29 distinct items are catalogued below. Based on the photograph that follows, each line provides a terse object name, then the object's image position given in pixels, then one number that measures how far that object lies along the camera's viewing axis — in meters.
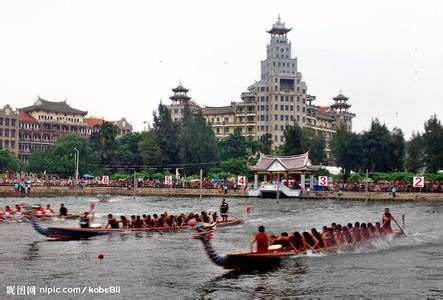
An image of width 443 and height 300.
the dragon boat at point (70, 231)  34.41
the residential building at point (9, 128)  141.00
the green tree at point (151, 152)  112.12
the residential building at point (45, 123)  147.50
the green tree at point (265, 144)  124.25
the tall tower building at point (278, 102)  156.88
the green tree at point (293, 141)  106.50
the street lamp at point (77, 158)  102.19
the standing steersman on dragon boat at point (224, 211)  44.07
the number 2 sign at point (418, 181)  71.49
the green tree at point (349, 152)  99.19
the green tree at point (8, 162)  114.44
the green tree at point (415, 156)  96.00
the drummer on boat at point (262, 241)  25.45
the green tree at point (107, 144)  116.31
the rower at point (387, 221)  35.28
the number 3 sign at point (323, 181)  83.12
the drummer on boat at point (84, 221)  35.66
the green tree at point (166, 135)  114.81
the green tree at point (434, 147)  86.12
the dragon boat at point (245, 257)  23.75
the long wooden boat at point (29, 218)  42.44
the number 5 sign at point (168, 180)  90.19
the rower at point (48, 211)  43.19
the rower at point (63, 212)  43.59
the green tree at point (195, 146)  109.50
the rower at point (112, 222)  36.16
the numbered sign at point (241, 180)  86.94
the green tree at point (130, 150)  120.56
